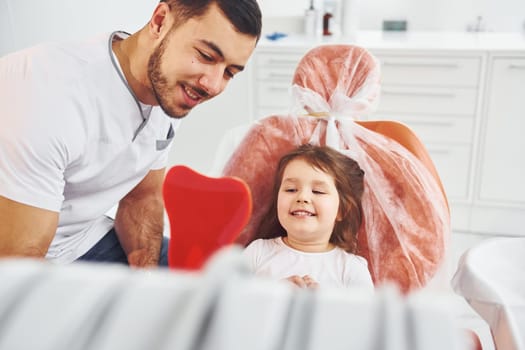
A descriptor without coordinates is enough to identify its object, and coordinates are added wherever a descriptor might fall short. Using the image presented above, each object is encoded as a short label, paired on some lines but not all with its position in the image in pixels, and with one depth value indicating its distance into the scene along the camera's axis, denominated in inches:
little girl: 46.9
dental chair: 45.8
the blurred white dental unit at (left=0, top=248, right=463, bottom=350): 9.1
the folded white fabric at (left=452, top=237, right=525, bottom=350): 28.9
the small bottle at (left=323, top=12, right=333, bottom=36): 104.0
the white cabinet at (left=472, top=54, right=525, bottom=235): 92.2
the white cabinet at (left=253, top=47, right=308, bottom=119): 97.9
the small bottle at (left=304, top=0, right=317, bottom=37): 101.8
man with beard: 35.6
